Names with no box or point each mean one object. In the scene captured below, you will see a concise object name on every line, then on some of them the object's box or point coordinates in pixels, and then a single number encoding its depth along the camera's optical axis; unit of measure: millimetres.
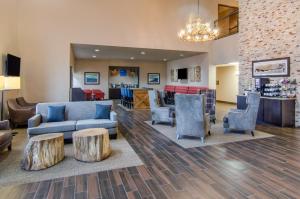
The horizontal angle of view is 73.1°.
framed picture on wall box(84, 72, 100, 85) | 14518
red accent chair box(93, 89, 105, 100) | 11953
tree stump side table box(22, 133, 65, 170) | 3162
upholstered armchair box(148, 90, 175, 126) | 6266
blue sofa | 4316
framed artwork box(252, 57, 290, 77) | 6613
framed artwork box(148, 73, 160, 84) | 15930
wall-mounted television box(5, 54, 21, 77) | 5945
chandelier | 7102
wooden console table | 6266
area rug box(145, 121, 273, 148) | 4562
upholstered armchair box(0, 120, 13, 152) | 3584
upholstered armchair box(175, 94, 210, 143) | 4480
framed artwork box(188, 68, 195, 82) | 12102
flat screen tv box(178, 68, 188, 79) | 12934
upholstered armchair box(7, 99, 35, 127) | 5945
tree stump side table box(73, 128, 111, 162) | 3479
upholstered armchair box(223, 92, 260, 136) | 5079
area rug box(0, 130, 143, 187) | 2947
